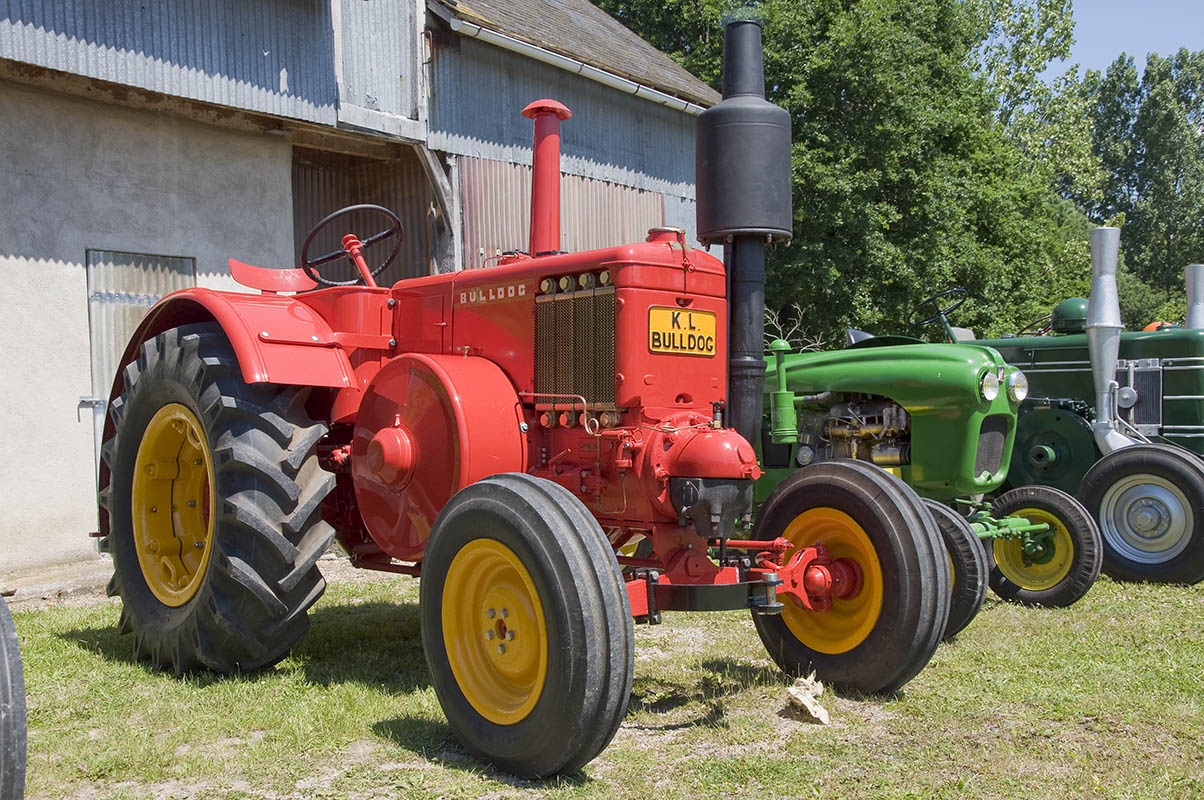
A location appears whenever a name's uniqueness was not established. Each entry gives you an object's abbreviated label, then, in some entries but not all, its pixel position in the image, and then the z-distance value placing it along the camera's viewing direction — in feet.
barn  23.99
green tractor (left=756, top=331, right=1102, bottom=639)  19.53
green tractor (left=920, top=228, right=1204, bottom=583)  22.74
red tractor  12.44
